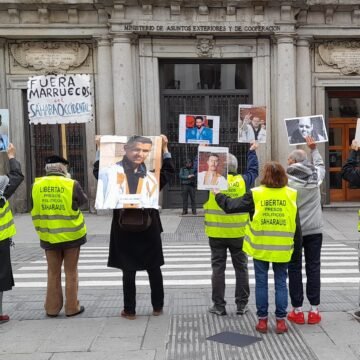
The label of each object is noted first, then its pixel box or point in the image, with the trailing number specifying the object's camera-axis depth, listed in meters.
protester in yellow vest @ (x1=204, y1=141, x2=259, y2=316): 5.48
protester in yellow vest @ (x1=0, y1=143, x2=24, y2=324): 5.41
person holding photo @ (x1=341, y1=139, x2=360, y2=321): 5.24
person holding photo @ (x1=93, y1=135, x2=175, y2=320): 5.33
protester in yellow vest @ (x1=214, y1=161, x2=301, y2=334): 4.87
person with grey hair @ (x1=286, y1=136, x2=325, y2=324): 5.21
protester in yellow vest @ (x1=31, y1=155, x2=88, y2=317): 5.62
